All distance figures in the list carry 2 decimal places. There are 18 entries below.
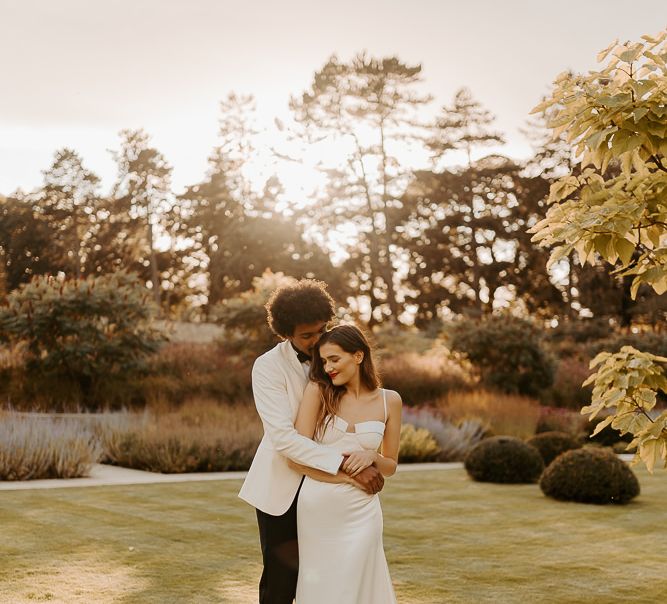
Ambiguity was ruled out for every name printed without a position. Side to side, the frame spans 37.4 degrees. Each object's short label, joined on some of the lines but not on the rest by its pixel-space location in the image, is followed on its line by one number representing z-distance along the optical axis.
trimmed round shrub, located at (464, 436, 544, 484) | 12.62
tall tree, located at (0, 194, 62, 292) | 45.12
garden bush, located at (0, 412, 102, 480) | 11.38
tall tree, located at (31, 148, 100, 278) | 45.88
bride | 3.95
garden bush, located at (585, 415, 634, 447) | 18.18
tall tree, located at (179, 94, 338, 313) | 39.81
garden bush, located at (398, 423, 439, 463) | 14.91
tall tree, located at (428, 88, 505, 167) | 41.03
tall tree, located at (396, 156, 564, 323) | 42.69
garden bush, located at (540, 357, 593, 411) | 22.67
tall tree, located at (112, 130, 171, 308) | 46.47
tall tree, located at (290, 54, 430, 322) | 36.41
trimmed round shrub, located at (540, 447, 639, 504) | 10.80
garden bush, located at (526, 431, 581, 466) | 14.41
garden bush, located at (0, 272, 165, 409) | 17.88
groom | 4.04
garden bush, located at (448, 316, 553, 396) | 22.56
